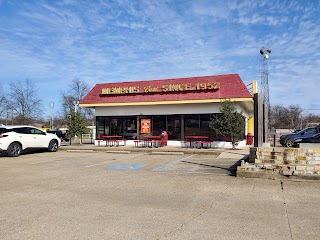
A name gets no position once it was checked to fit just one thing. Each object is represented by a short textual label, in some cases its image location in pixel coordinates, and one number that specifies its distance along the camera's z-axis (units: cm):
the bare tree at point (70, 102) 5828
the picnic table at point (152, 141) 2068
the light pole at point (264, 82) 3500
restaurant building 2014
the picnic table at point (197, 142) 1997
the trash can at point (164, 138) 2083
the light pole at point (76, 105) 2520
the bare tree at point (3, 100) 4078
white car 1535
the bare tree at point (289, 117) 8969
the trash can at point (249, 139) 2296
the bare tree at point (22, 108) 4159
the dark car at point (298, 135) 1973
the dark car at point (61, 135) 3216
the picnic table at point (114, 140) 2225
